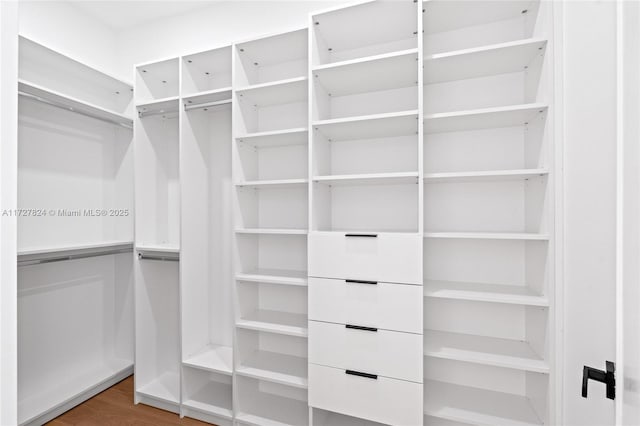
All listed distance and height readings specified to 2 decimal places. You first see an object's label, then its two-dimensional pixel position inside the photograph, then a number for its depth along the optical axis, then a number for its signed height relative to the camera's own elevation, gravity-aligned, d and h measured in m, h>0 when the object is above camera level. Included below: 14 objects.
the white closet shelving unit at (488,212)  1.47 +0.01
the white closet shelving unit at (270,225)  1.90 -0.09
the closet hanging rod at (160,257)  2.17 -0.33
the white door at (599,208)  0.59 +0.02
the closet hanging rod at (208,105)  2.04 +0.73
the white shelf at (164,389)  2.14 -1.30
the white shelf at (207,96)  2.01 +0.78
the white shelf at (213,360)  2.01 -1.03
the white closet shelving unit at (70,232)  2.03 -0.16
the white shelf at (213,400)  1.99 -1.30
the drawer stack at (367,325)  1.52 -0.59
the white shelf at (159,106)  2.14 +0.76
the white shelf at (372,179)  1.58 +0.19
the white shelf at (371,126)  1.61 +0.50
